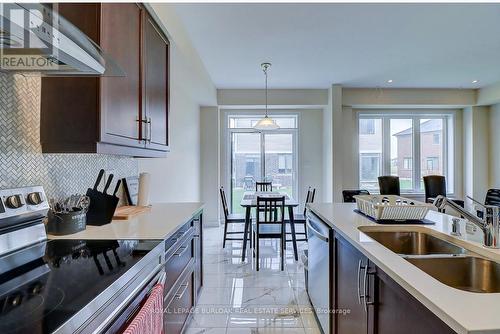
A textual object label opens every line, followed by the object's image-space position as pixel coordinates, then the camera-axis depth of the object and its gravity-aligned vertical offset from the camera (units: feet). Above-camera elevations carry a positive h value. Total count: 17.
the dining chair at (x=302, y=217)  13.16 -2.36
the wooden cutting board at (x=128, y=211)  6.36 -1.04
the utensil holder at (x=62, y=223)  4.79 -0.93
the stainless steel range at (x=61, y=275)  2.35 -1.19
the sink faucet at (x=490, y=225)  4.00 -0.81
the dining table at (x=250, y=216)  12.13 -2.12
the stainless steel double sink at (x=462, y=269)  3.84 -1.42
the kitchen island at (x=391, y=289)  2.46 -1.28
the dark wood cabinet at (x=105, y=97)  4.58 +1.25
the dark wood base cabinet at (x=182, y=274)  5.08 -2.30
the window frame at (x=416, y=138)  20.26 +2.27
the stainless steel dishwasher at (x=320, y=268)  6.25 -2.48
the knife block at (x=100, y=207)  5.67 -0.80
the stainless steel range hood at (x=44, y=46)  3.02 +1.51
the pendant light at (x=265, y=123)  13.99 +2.27
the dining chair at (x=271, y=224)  11.36 -2.30
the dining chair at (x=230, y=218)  13.71 -2.43
